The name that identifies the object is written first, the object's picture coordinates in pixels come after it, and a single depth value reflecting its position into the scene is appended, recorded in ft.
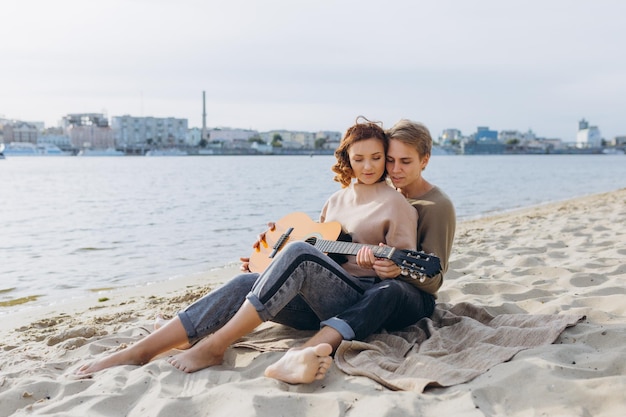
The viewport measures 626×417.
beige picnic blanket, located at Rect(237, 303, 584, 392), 8.46
